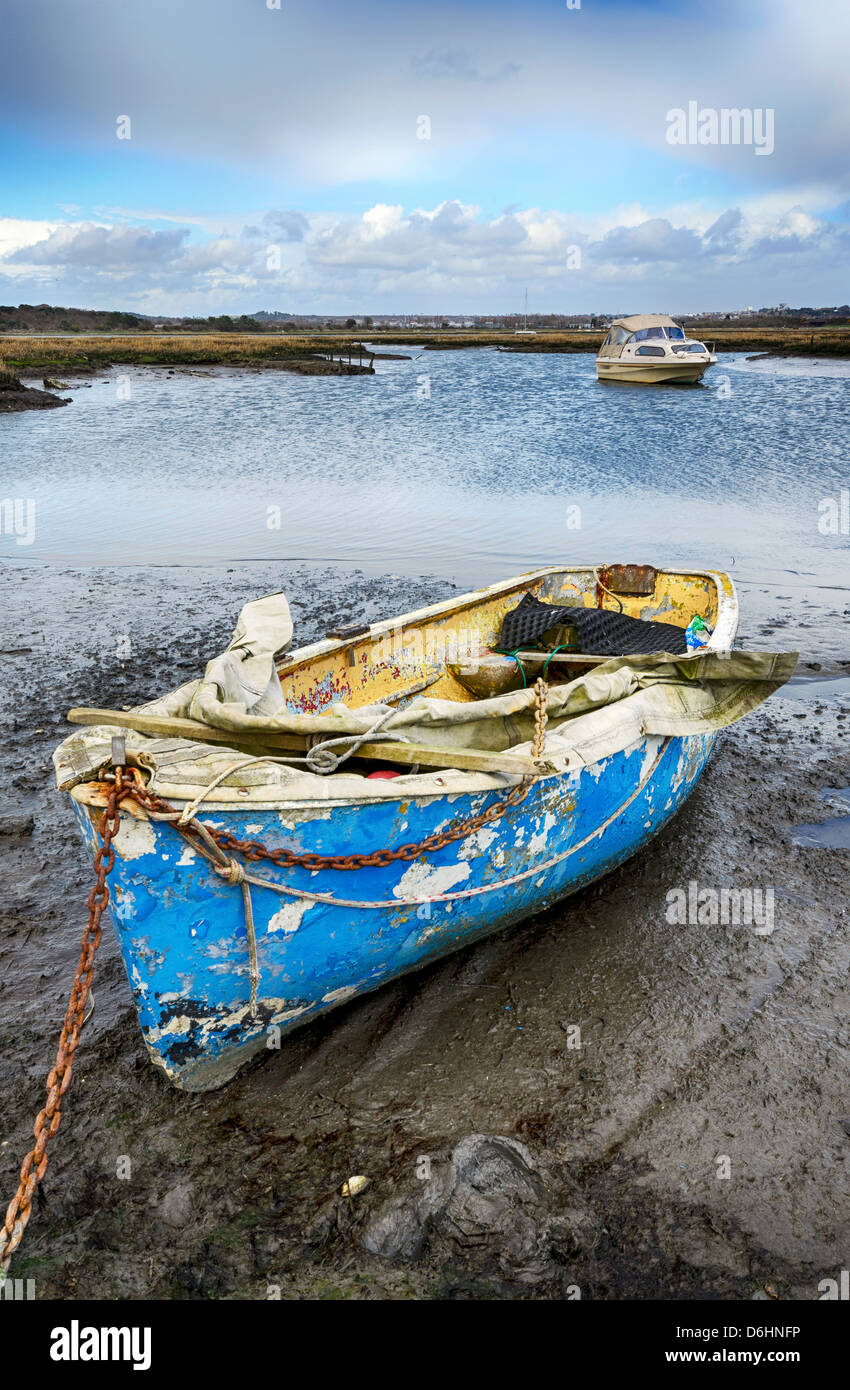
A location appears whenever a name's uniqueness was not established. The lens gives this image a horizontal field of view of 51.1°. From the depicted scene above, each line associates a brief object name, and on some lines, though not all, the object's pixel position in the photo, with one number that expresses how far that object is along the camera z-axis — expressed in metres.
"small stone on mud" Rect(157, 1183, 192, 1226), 3.31
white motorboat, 36.00
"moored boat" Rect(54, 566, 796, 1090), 3.43
